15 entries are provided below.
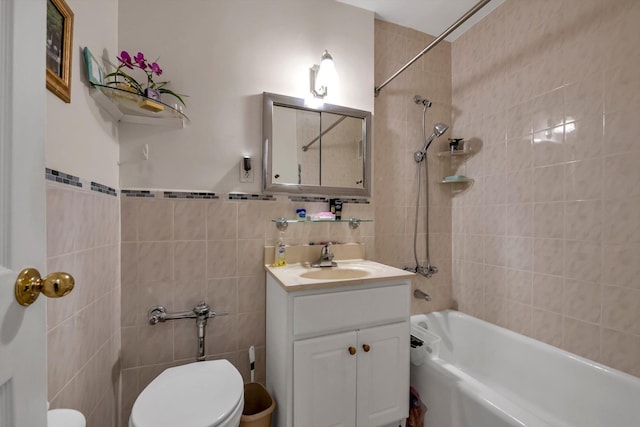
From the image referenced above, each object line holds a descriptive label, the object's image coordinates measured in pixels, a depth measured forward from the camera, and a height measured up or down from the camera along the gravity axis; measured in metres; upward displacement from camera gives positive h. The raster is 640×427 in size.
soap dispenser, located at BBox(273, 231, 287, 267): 1.45 -0.24
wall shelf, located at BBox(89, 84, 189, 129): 1.00 +0.48
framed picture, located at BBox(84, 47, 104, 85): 0.92 +0.55
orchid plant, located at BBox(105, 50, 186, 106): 1.08 +0.65
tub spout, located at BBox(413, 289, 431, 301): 1.84 -0.60
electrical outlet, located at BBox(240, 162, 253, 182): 1.41 +0.23
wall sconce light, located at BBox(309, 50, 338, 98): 1.49 +0.84
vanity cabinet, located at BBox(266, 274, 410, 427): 1.07 -0.64
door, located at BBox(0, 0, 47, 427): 0.37 +0.02
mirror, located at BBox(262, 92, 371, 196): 1.46 +0.42
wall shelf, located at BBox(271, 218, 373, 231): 1.45 -0.04
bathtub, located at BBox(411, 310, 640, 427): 1.09 -0.87
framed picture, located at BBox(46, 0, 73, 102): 0.72 +0.51
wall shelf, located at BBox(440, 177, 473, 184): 1.86 +0.26
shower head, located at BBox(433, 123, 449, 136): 1.77 +0.61
